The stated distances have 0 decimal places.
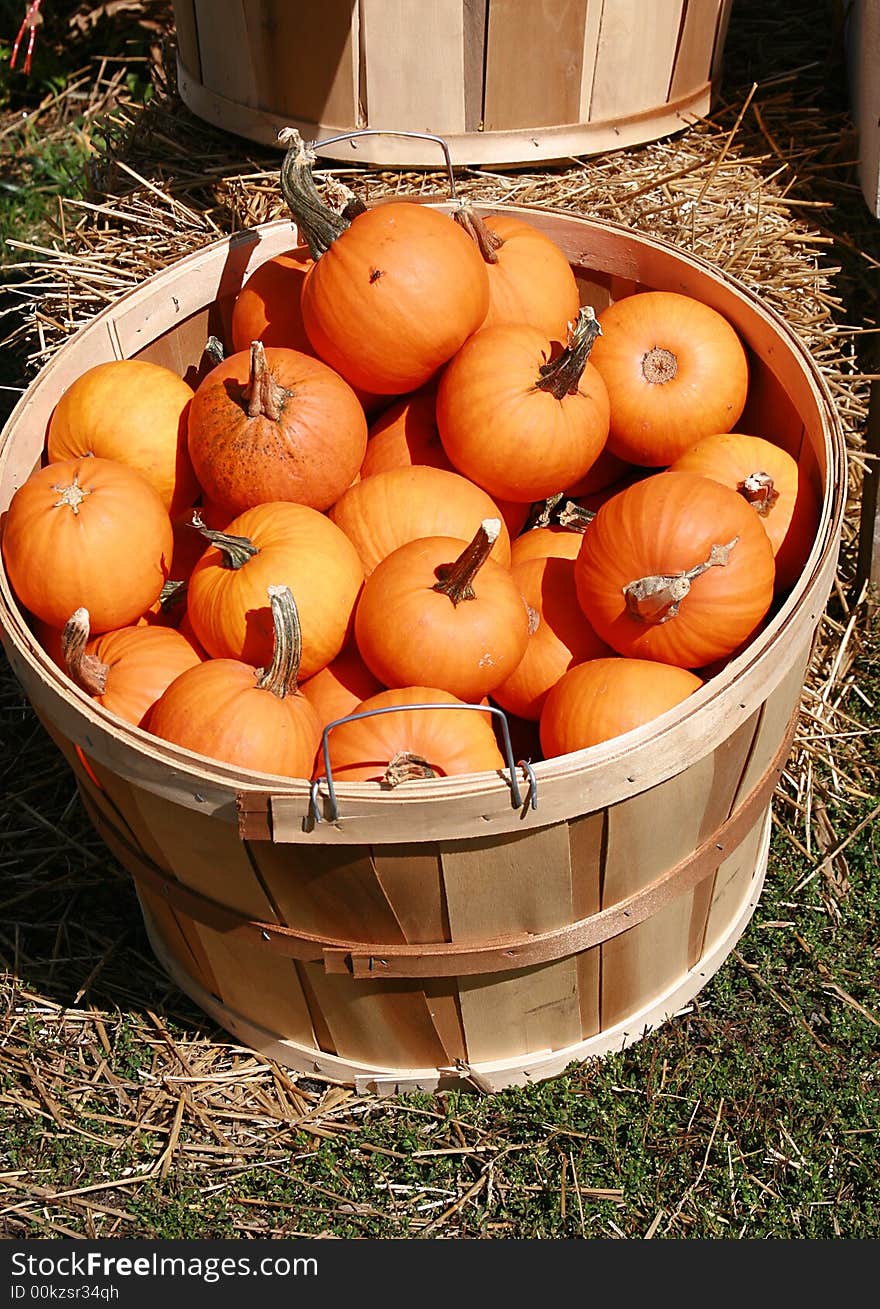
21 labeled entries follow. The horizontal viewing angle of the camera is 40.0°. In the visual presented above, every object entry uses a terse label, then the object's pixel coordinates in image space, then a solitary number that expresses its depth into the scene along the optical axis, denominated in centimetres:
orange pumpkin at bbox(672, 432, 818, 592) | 262
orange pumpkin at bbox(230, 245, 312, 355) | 292
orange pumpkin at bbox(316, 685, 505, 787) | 219
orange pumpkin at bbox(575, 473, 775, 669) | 231
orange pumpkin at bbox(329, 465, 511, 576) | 254
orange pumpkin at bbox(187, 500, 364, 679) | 236
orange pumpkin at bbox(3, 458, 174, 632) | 240
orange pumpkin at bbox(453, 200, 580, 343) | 285
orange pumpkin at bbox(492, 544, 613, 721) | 254
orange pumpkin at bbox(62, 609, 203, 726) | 228
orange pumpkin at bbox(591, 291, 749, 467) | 279
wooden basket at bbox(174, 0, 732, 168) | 329
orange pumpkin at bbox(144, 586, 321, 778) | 218
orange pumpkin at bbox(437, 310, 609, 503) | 256
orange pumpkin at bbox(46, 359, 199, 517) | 272
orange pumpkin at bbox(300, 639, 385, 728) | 245
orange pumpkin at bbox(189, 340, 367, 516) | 254
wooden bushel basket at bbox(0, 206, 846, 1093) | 203
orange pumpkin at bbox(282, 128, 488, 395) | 260
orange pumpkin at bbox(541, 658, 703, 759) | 225
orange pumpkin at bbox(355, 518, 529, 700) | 228
